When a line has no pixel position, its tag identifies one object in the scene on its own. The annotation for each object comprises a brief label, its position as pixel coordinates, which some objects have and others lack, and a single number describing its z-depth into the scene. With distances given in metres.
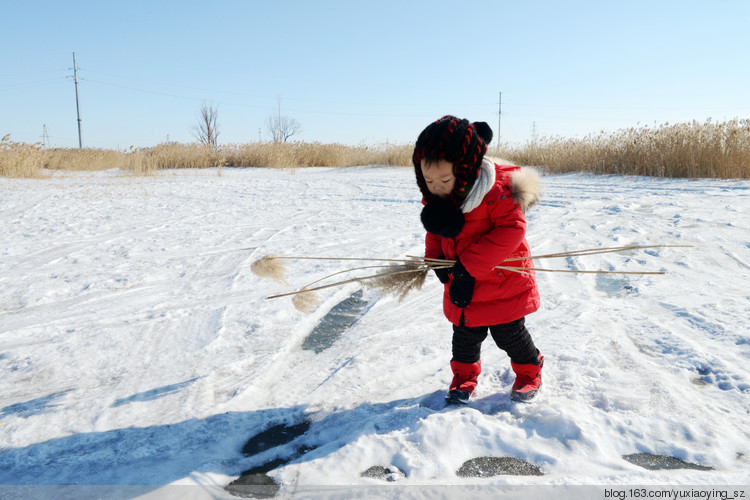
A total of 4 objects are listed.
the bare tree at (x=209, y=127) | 36.16
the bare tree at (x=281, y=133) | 42.06
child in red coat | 1.75
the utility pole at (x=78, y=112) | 32.25
